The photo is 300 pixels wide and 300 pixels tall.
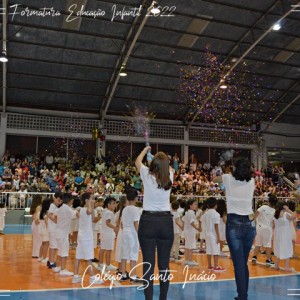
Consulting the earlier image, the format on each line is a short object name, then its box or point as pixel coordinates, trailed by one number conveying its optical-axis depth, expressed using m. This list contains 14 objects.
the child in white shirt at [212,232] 6.86
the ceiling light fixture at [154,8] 13.33
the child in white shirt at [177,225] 7.85
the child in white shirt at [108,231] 6.59
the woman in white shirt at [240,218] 3.59
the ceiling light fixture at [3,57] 14.79
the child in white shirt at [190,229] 7.57
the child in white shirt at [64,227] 6.17
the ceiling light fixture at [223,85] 18.73
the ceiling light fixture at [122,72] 16.67
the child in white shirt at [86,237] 5.60
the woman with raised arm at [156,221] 3.19
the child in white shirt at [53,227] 6.66
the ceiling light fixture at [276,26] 15.06
